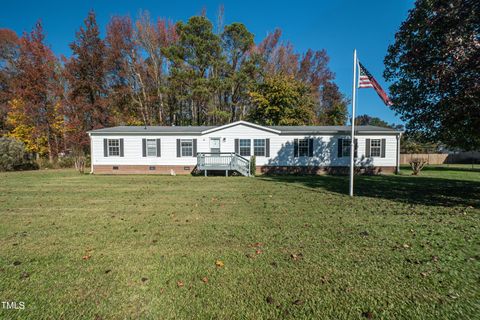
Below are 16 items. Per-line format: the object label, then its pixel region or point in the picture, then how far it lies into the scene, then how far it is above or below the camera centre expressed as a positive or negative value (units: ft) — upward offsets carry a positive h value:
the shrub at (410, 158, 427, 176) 52.65 -3.38
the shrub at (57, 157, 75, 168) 72.93 -2.71
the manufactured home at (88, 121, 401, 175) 55.06 +0.77
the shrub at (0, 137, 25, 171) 59.88 +0.17
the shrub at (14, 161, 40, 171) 65.37 -3.48
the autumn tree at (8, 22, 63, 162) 77.61 +18.09
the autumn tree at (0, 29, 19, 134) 86.17 +33.78
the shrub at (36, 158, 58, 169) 70.85 -3.21
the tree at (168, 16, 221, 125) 84.02 +34.56
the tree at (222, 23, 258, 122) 88.63 +33.48
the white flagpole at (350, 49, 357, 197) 28.24 +8.33
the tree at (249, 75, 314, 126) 79.51 +16.87
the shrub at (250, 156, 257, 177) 52.64 -2.99
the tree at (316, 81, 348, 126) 100.17 +19.81
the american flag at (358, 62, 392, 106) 28.19 +8.09
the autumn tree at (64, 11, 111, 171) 82.07 +22.86
